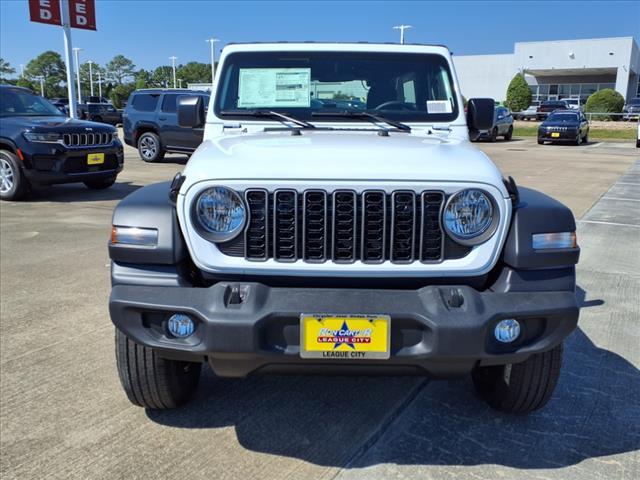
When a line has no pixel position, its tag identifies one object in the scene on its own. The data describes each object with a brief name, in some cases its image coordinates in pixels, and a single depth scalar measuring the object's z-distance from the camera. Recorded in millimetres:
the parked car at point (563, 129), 25297
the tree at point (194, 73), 115688
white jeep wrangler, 2318
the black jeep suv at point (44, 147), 8828
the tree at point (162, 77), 111612
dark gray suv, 14821
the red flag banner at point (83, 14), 16266
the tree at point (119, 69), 121750
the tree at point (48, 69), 105812
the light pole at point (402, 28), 50578
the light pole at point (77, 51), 75969
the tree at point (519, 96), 52656
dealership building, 59438
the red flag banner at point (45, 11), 15397
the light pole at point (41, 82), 96344
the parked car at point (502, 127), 26141
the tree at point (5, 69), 105375
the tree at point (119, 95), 85312
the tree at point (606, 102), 42719
